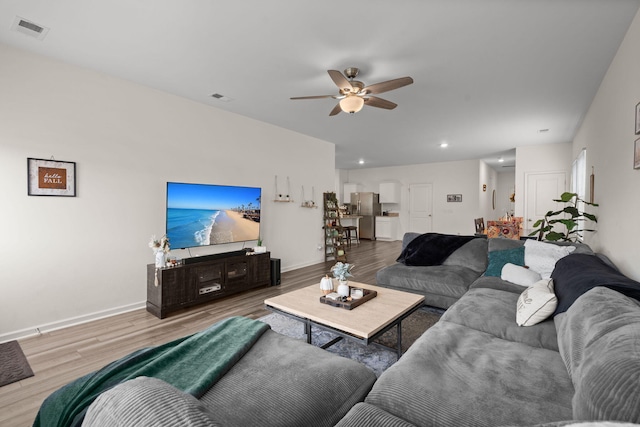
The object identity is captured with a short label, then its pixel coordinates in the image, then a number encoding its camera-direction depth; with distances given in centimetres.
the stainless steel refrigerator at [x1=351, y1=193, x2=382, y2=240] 1014
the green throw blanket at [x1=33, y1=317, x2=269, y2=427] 127
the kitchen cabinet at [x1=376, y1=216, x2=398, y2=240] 1004
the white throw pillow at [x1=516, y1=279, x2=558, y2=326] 192
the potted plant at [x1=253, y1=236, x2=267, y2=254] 445
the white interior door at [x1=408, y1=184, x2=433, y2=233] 957
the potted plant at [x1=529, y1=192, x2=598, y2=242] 356
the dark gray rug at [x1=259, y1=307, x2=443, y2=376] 236
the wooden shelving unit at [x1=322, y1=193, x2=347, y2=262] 636
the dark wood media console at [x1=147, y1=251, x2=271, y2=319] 330
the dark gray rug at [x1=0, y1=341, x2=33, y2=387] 215
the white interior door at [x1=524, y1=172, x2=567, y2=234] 649
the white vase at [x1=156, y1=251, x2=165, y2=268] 333
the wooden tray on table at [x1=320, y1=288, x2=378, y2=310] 230
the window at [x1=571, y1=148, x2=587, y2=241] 470
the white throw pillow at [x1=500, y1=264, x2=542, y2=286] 283
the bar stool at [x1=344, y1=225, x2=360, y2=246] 888
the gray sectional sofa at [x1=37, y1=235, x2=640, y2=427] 72
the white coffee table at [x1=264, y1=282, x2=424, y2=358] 197
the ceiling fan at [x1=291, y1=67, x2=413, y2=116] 268
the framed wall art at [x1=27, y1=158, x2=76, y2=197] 280
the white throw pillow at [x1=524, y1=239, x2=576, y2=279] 289
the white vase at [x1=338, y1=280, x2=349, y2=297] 245
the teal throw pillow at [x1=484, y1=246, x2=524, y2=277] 324
